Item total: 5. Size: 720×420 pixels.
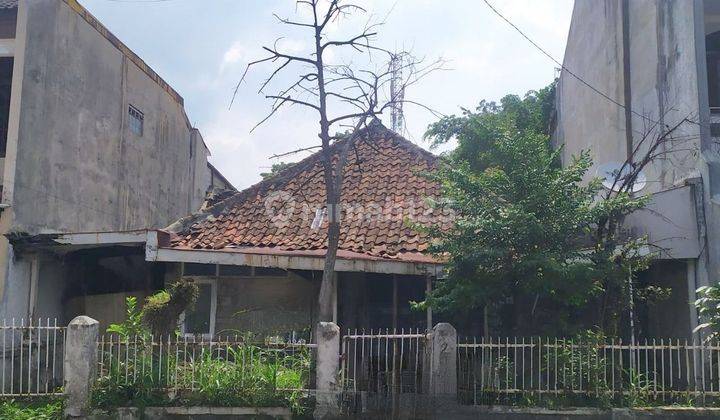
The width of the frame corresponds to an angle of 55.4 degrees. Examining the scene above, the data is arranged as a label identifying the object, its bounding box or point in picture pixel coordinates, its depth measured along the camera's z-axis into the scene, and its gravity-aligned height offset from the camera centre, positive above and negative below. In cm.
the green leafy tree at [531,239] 863 +89
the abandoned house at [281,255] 1040 +72
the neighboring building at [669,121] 1008 +314
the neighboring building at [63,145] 1192 +307
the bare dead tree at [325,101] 945 +280
